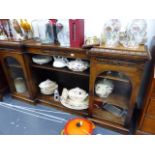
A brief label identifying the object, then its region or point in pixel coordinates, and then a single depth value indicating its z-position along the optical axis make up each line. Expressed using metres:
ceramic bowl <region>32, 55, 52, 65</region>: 1.56
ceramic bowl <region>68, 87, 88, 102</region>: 1.55
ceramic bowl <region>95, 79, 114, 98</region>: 1.36
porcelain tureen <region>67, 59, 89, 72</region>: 1.38
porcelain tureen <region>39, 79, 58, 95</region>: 1.74
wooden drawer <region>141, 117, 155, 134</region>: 1.23
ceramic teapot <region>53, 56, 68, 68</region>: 1.48
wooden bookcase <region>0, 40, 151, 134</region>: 1.09
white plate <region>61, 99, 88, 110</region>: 1.57
